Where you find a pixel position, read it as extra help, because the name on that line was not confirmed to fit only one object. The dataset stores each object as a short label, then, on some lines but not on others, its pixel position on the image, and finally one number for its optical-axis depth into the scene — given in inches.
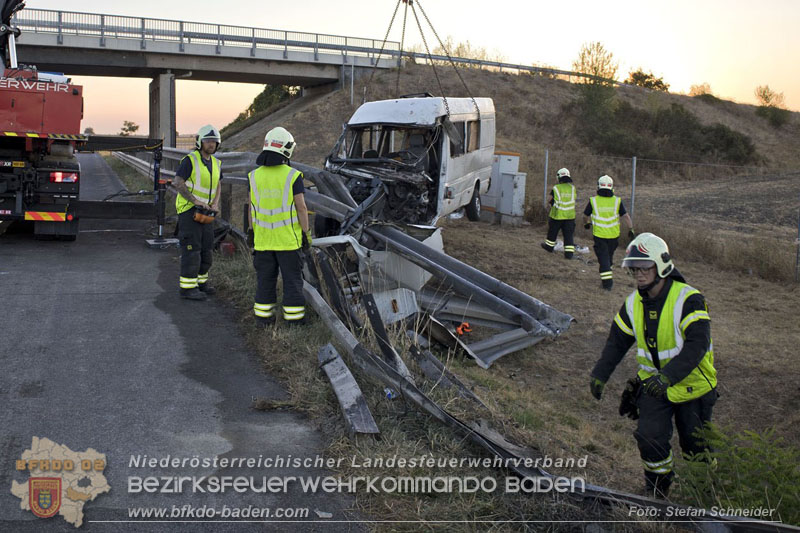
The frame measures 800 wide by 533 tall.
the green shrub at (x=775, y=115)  1825.8
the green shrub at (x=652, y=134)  1417.3
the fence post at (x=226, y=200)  431.5
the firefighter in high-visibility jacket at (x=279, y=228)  248.5
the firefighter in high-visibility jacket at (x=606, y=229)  415.8
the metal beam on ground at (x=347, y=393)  165.5
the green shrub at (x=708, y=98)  1955.3
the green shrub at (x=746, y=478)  132.0
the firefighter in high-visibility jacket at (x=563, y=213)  481.7
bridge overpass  1275.8
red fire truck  400.5
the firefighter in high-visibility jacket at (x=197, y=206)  298.4
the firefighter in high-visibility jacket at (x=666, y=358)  155.9
